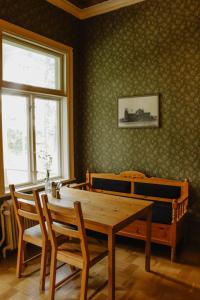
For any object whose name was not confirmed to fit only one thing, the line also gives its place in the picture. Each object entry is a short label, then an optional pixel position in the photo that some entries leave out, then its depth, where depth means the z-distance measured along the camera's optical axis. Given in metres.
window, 3.44
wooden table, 2.14
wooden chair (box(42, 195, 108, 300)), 2.10
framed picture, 3.84
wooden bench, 3.14
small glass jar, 3.14
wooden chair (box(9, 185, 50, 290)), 2.45
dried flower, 3.98
